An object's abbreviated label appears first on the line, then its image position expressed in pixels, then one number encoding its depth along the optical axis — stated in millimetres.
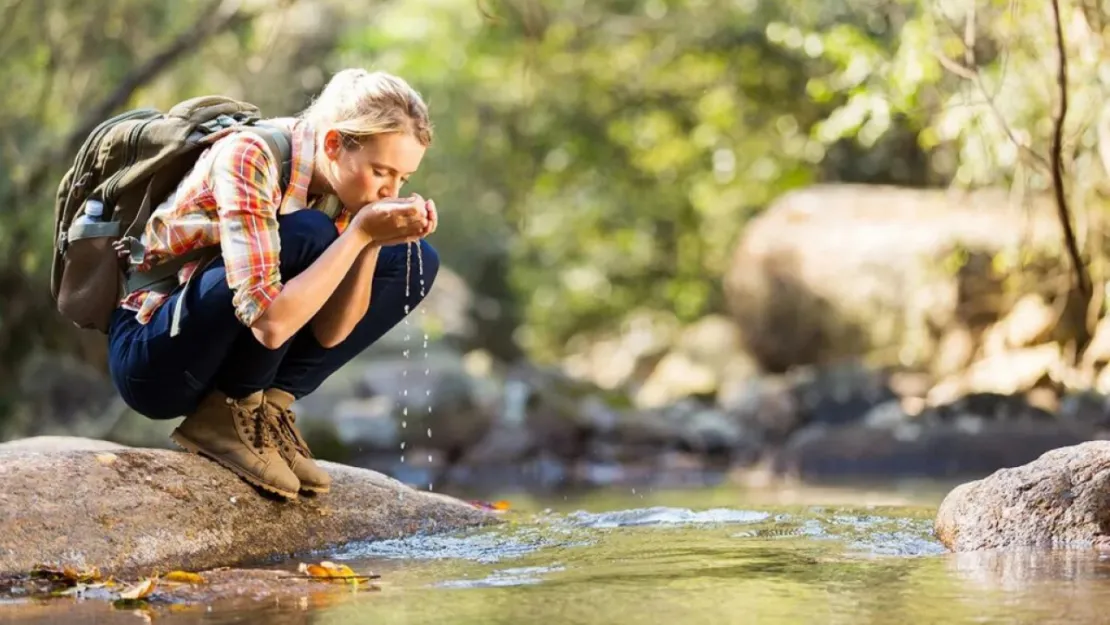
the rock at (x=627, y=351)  20016
